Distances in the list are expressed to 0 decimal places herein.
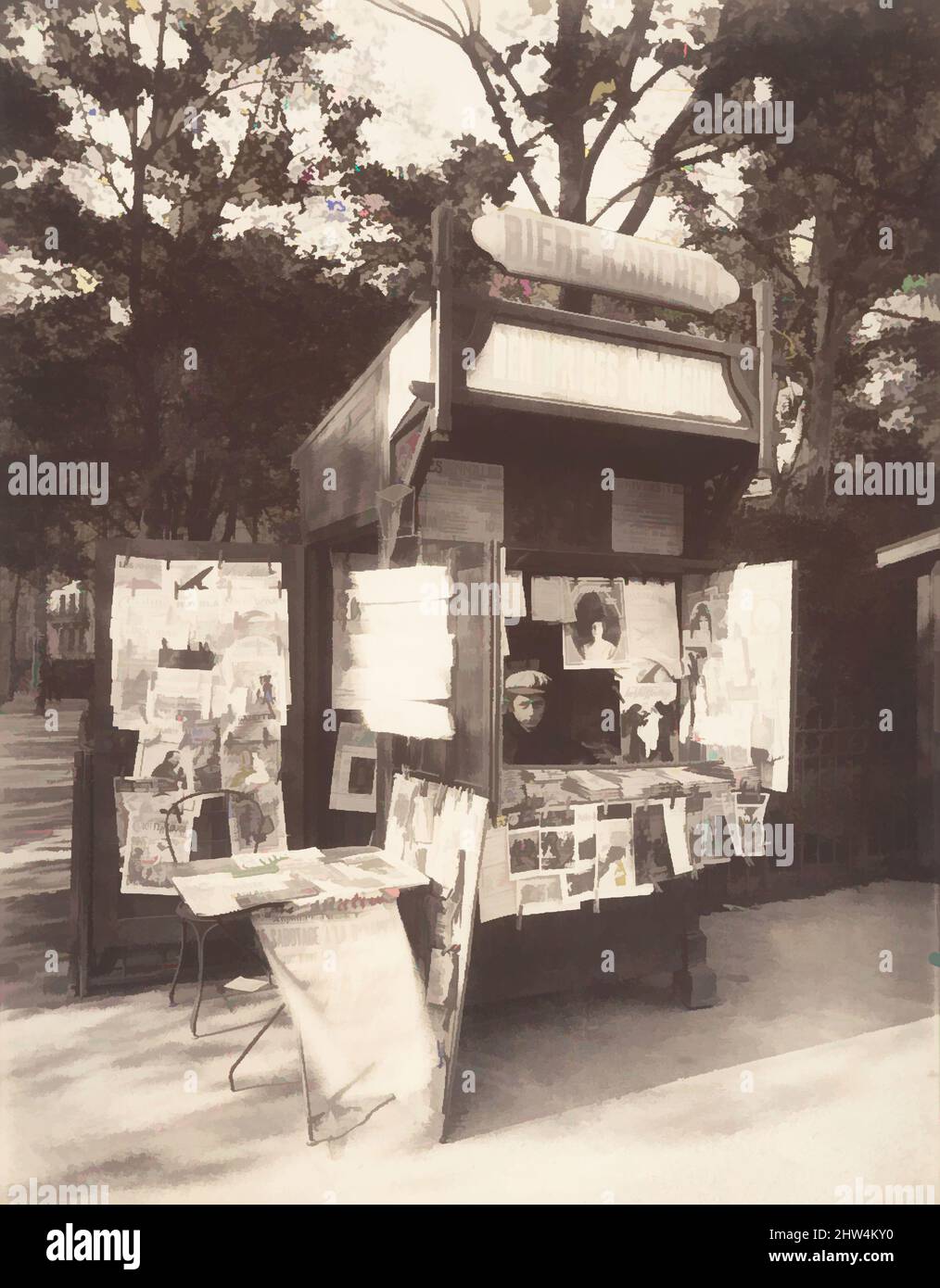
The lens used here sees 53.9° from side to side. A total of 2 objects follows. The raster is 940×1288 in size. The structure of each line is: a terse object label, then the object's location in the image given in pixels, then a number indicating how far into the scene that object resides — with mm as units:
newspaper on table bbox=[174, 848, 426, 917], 3488
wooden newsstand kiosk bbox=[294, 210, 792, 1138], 3814
